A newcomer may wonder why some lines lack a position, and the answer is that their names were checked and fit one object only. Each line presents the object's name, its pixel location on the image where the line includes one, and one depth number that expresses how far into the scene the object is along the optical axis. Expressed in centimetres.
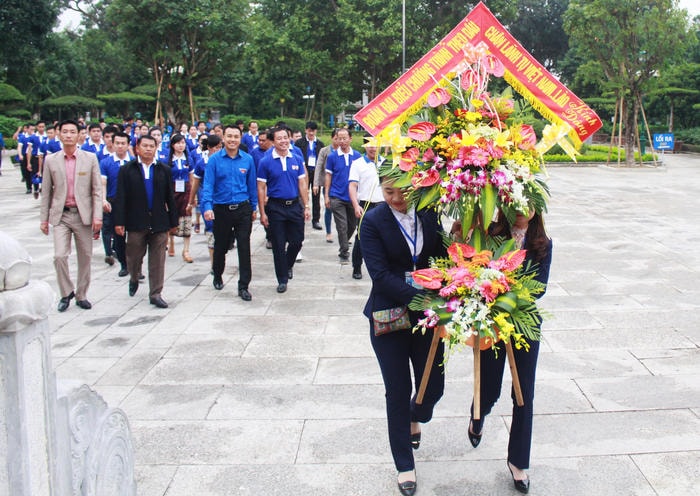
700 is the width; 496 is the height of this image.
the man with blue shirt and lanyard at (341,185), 867
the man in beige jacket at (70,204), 673
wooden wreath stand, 329
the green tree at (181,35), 2349
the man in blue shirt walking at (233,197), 721
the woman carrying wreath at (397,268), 350
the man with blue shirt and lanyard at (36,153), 1524
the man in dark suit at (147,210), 695
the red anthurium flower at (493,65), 342
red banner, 360
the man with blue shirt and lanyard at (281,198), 755
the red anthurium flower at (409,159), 326
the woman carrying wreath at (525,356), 342
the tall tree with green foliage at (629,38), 1931
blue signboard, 2467
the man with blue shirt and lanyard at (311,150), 1147
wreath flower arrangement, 313
